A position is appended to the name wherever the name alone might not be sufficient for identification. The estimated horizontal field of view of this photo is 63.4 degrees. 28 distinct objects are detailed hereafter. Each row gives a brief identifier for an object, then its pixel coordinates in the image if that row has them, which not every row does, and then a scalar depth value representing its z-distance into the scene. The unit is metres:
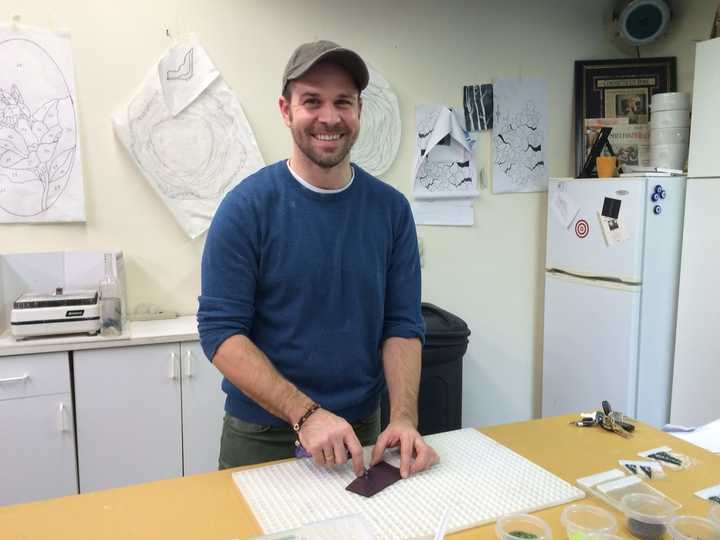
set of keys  1.39
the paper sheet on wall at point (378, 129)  2.90
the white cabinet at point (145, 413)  2.23
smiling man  1.26
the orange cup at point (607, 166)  2.87
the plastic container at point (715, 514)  0.96
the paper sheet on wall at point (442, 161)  3.01
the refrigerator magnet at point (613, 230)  2.68
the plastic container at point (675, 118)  2.83
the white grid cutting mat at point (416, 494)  0.98
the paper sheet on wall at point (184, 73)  2.56
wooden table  0.95
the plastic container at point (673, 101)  2.82
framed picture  3.18
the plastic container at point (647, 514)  0.94
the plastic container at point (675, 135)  2.82
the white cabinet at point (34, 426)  2.13
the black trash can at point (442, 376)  2.70
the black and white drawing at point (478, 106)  3.08
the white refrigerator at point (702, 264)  2.55
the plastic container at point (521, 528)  0.92
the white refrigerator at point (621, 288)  2.65
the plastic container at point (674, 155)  2.81
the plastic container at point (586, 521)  0.93
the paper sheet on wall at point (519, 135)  3.13
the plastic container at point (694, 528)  0.93
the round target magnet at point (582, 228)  2.87
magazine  3.19
